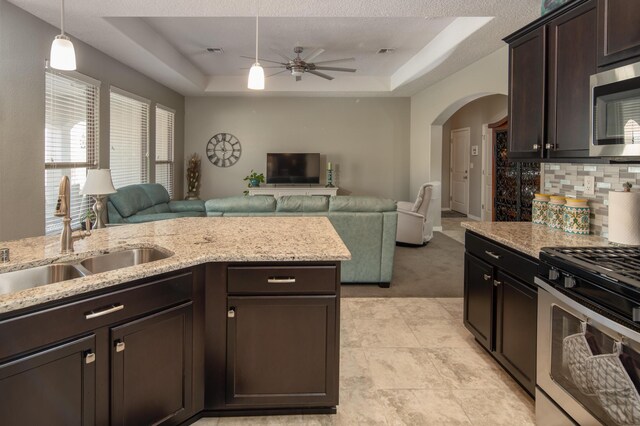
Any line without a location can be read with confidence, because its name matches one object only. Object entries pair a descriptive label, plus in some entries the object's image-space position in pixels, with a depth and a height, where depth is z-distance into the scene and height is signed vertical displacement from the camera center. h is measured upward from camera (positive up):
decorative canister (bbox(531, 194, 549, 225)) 2.96 -0.05
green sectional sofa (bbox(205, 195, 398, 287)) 4.45 -0.17
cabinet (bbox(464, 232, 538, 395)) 2.21 -0.62
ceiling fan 5.73 +1.82
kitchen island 1.53 -0.57
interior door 10.28 +0.76
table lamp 4.05 +0.10
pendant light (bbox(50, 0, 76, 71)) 2.11 +0.72
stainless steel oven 1.48 -0.66
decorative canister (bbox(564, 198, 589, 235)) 2.57 -0.09
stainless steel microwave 1.82 +0.41
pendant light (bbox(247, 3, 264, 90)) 2.73 +0.78
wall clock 8.75 +1.03
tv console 8.30 +0.15
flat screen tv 8.56 +0.61
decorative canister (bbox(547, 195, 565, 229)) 2.75 -0.07
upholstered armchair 6.48 -0.32
